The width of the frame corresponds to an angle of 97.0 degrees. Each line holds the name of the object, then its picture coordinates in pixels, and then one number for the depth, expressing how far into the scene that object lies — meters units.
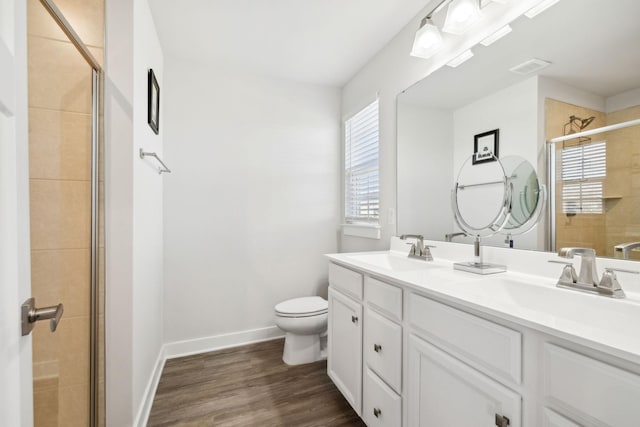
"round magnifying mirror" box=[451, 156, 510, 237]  1.42
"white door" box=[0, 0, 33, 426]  0.54
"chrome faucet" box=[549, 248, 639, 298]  0.90
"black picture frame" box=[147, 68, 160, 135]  1.74
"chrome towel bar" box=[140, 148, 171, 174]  1.56
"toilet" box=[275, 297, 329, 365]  2.11
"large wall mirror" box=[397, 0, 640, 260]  1.00
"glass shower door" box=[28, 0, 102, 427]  0.91
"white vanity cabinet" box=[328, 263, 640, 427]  0.61
